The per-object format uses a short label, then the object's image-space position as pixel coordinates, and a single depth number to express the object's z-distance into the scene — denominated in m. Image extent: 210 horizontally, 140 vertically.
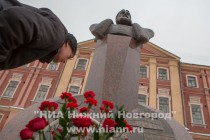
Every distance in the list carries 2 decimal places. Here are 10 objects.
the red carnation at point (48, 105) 1.50
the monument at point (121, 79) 2.44
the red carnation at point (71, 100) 1.61
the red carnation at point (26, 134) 1.10
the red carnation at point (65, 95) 1.64
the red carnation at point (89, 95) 1.77
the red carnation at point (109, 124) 1.24
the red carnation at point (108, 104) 1.65
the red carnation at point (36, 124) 1.14
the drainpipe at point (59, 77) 16.16
